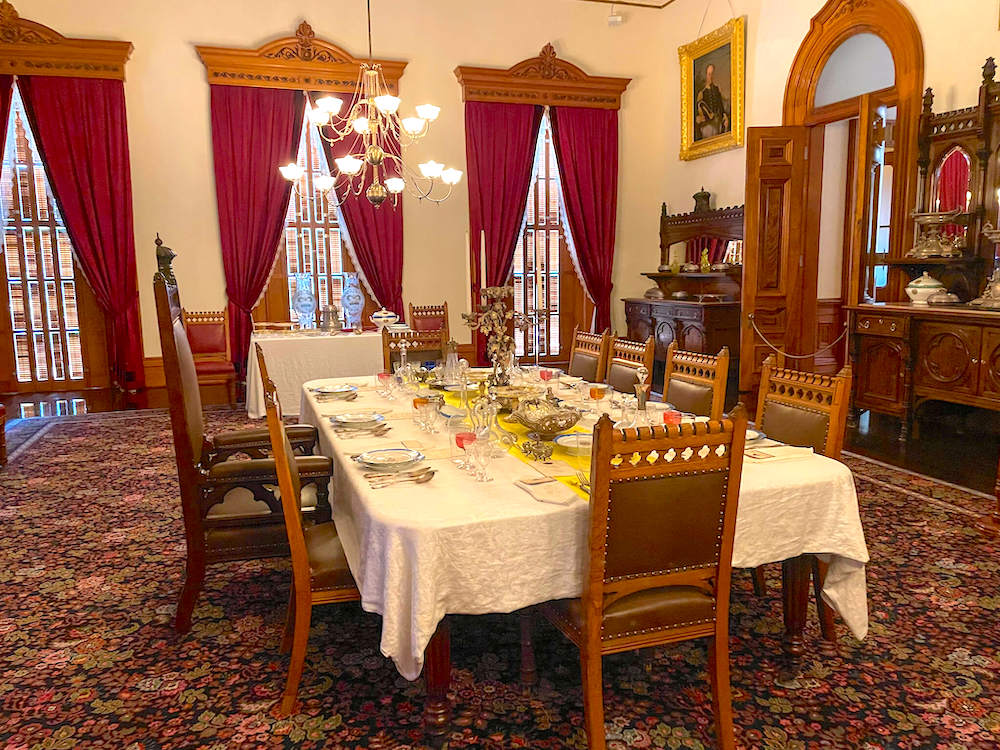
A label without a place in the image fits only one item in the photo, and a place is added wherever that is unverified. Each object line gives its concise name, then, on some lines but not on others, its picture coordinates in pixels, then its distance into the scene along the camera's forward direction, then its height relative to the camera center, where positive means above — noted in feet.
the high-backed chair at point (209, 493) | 9.05 -2.54
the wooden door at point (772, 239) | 21.74 +0.88
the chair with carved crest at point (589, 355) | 14.16 -1.53
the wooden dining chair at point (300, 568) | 7.50 -2.88
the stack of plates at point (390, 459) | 8.05 -1.91
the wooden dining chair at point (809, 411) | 8.61 -1.64
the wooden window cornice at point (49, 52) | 24.13 +7.07
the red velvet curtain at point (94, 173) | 24.63 +3.41
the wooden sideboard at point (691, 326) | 25.52 -1.82
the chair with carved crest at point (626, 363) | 12.80 -1.50
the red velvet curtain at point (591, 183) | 29.71 +3.44
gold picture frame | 25.67 +6.15
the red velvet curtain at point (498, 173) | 28.53 +3.73
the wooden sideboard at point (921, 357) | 16.61 -2.01
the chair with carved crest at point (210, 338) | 23.91 -1.79
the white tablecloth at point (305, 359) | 21.07 -2.21
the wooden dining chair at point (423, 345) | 16.56 -1.46
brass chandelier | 21.60 +3.68
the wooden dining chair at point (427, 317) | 24.12 -1.27
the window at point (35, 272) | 25.66 +0.30
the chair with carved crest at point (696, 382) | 10.61 -1.55
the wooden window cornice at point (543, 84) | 28.25 +6.95
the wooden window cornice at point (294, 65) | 25.75 +7.07
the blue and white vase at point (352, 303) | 22.93 -0.76
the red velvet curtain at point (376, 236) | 27.43 +1.42
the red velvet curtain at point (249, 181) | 26.08 +3.23
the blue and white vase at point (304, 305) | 23.06 -0.80
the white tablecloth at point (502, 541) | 6.69 -2.41
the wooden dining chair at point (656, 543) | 6.33 -2.26
